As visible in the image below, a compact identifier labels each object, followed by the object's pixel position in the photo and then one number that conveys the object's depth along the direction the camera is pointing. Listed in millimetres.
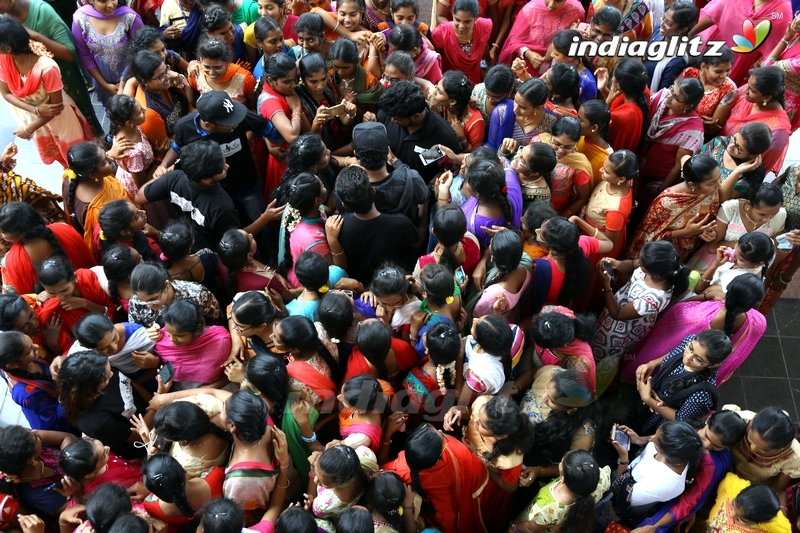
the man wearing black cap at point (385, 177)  3404
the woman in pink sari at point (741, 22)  4871
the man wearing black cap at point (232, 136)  3662
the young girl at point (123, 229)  3219
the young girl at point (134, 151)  3619
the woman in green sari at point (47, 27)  4520
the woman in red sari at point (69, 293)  2973
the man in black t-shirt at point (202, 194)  3367
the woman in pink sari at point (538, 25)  4855
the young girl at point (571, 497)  2426
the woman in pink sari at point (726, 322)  3086
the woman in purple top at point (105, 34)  4566
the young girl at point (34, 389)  2774
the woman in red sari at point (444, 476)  2441
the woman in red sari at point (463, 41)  4762
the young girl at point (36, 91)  3934
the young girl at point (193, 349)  2836
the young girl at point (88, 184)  3369
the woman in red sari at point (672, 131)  3910
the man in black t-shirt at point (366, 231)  3189
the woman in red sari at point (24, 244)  3061
